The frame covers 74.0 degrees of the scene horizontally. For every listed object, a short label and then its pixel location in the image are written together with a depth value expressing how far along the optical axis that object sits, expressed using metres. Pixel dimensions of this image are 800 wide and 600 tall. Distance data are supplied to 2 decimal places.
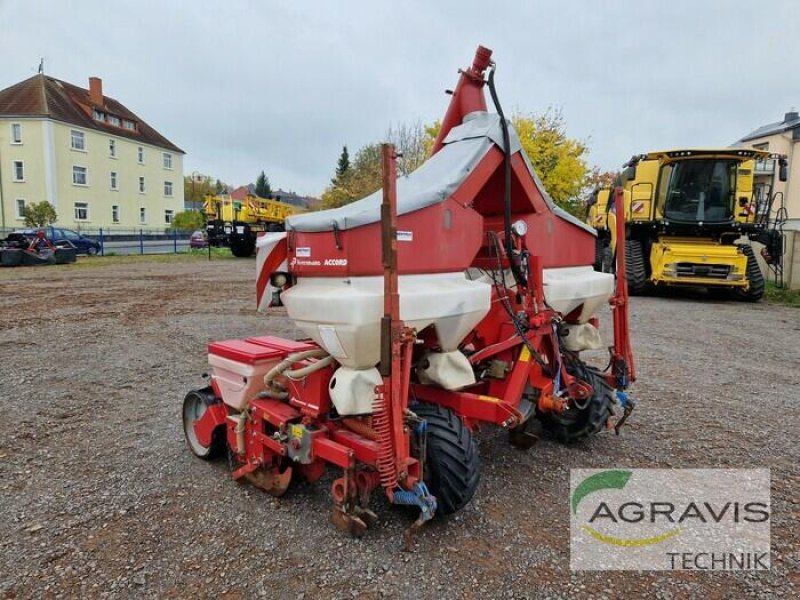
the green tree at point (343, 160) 53.20
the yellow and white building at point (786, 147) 36.22
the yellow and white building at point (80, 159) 36.19
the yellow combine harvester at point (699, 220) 11.44
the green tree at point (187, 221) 44.34
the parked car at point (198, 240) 32.75
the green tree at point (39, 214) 30.55
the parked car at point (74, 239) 23.38
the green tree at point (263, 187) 77.62
